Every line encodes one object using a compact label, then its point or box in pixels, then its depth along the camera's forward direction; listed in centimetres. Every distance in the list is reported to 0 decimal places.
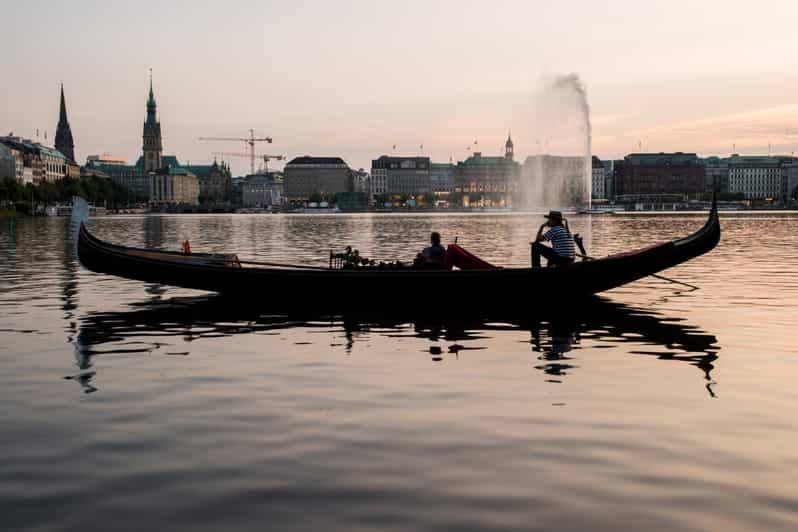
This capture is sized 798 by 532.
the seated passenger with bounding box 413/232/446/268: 2742
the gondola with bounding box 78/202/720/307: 2591
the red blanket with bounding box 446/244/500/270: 2742
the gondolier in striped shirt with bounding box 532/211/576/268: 2703
